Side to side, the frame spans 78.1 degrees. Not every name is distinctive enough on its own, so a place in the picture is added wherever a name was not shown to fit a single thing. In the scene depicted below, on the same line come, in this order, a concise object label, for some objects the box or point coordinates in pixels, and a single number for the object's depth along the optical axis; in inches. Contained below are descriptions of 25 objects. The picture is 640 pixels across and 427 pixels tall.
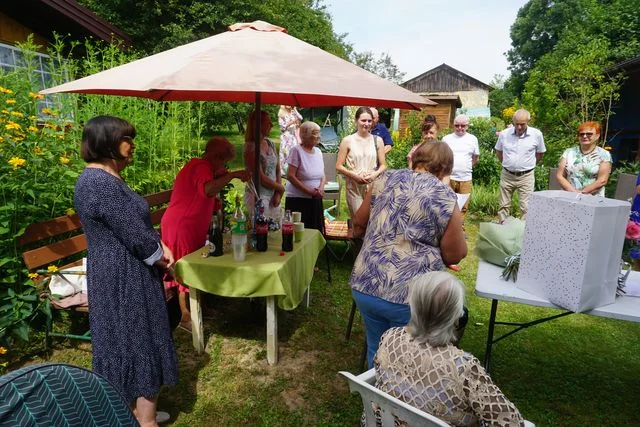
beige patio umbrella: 72.9
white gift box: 69.5
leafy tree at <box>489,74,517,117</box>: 1731.5
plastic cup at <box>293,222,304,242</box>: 132.9
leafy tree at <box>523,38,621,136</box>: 344.8
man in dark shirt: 221.3
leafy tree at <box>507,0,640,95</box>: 546.6
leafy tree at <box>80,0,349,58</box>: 538.3
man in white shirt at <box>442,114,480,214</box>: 224.5
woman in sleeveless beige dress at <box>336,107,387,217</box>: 181.5
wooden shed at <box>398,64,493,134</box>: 1648.6
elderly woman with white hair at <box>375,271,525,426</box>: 54.6
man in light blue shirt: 226.8
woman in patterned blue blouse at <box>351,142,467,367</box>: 74.9
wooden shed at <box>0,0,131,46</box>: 287.0
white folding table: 76.4
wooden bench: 111.4
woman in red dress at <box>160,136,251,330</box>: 117.7
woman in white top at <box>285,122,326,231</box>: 165.0
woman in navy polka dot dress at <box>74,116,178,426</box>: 72.4
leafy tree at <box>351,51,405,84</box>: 2097.7
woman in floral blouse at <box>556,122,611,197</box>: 179.5
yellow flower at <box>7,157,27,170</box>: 105.2
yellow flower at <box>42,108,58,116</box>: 135.6
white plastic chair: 49.0
